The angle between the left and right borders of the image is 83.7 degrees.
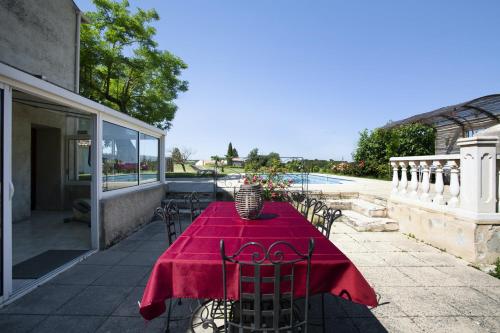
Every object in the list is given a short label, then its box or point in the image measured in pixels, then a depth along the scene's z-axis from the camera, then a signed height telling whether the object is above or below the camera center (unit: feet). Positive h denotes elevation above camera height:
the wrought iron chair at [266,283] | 4.92 -2.17
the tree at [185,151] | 109.24 +5.48
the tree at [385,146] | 43.37 +3.31
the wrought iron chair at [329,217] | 8.80 -1.66
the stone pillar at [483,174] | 12.84 -0.32
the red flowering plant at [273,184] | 25.04 -1.69
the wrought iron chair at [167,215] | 8.73 -1.59
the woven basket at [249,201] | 9.24 -1.18
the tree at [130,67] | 46.14 +16.69
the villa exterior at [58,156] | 11.00 +0.59
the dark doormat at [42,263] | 11.61 -4.61
